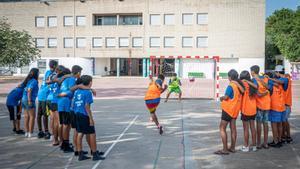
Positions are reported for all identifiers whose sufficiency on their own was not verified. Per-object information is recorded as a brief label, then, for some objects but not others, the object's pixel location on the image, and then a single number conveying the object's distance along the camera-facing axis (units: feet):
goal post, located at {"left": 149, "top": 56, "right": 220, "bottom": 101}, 71.92
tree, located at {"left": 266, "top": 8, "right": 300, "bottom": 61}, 178.60
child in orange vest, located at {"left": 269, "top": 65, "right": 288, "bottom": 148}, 26.86
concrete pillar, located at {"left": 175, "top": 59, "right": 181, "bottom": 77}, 138.33
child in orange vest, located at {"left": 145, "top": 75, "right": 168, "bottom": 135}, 31.55
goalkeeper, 59.52
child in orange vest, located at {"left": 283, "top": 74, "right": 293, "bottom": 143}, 28.32
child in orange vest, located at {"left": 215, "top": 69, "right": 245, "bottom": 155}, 24.52
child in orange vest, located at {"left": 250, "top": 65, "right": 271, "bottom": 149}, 26.00
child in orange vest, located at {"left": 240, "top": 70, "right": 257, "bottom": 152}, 25.42
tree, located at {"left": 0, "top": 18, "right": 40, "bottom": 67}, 128.12
